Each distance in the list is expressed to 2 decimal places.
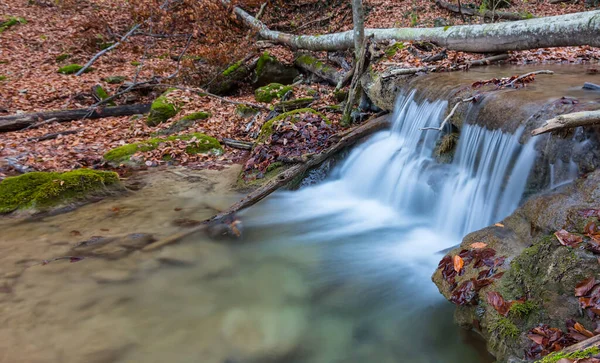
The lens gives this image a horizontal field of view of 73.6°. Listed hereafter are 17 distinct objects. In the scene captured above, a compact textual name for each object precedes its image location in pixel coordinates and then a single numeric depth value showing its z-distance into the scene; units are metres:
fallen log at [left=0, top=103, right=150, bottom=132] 9.13
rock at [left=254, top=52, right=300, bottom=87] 12.05
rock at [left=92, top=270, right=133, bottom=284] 4.34
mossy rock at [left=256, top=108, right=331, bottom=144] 7.73
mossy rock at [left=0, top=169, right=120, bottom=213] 5.86
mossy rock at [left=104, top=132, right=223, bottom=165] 7.86
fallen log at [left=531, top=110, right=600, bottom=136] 3.35
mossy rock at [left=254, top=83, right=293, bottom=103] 10.14
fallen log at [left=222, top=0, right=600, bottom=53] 6.52
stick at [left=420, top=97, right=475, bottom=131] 5.06
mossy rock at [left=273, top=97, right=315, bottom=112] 9.09
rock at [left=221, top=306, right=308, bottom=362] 3.47
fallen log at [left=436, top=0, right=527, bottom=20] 13.68
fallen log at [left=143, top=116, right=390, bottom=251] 5.27
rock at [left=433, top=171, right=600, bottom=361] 2.80
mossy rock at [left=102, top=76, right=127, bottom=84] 12.09
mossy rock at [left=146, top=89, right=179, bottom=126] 9.81
